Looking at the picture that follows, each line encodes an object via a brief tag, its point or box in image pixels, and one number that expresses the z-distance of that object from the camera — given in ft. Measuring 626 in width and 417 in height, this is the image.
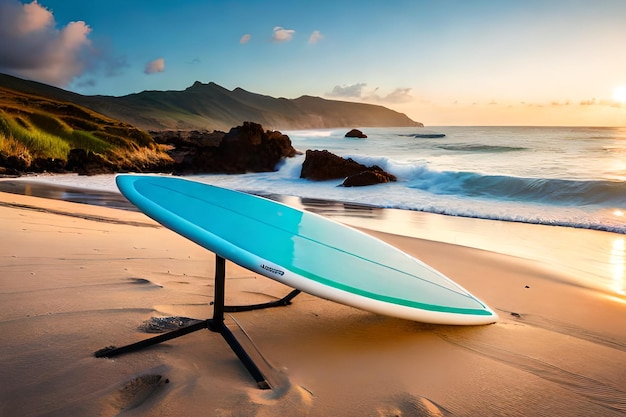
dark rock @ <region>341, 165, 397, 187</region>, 39.73
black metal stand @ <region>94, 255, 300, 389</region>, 6.02
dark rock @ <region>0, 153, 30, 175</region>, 40.27
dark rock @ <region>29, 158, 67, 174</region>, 43.25
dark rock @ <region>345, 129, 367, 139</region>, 173.75
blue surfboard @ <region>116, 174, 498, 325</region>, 6.13
